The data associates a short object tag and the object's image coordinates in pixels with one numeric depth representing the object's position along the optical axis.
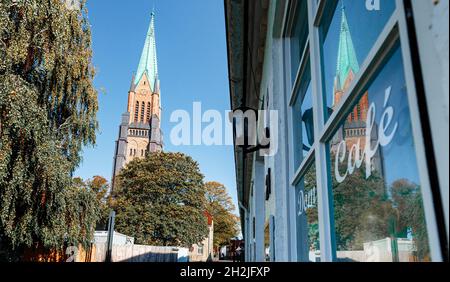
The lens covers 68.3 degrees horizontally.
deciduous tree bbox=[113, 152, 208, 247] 23.97
